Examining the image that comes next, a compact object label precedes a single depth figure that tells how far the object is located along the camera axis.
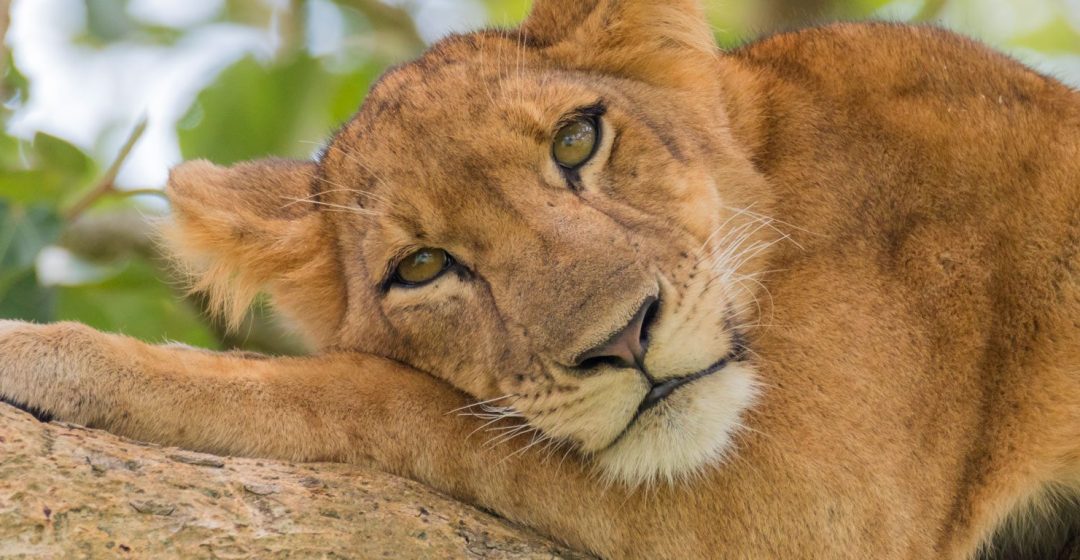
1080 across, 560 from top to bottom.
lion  8.62
